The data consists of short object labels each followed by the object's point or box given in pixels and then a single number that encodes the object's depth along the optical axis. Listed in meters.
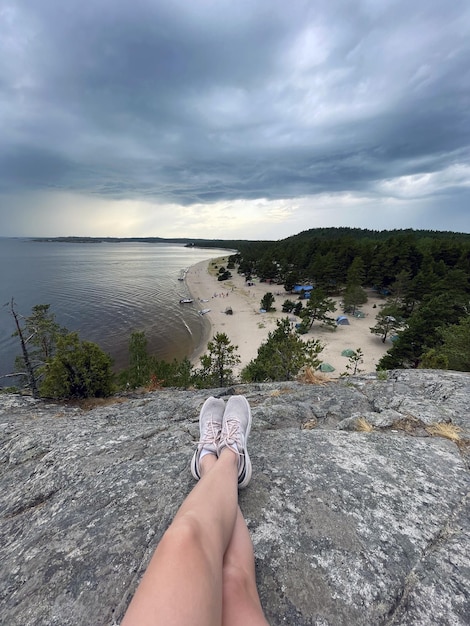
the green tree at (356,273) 48.64
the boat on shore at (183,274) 84.69
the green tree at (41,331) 18.15
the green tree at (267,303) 47.84
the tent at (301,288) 56.94
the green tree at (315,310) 35.97
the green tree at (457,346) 14.74
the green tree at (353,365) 25.41
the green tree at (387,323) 30.86
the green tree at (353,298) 42.25
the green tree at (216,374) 18.00
